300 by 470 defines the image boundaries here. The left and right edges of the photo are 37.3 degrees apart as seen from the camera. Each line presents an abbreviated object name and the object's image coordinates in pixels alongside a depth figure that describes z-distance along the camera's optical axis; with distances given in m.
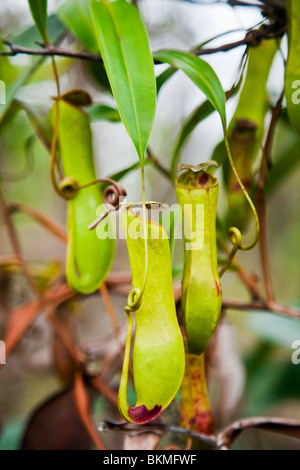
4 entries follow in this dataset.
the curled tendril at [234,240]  0.44
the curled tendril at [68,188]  0.53
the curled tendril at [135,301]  0.38
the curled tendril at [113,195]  0.48
